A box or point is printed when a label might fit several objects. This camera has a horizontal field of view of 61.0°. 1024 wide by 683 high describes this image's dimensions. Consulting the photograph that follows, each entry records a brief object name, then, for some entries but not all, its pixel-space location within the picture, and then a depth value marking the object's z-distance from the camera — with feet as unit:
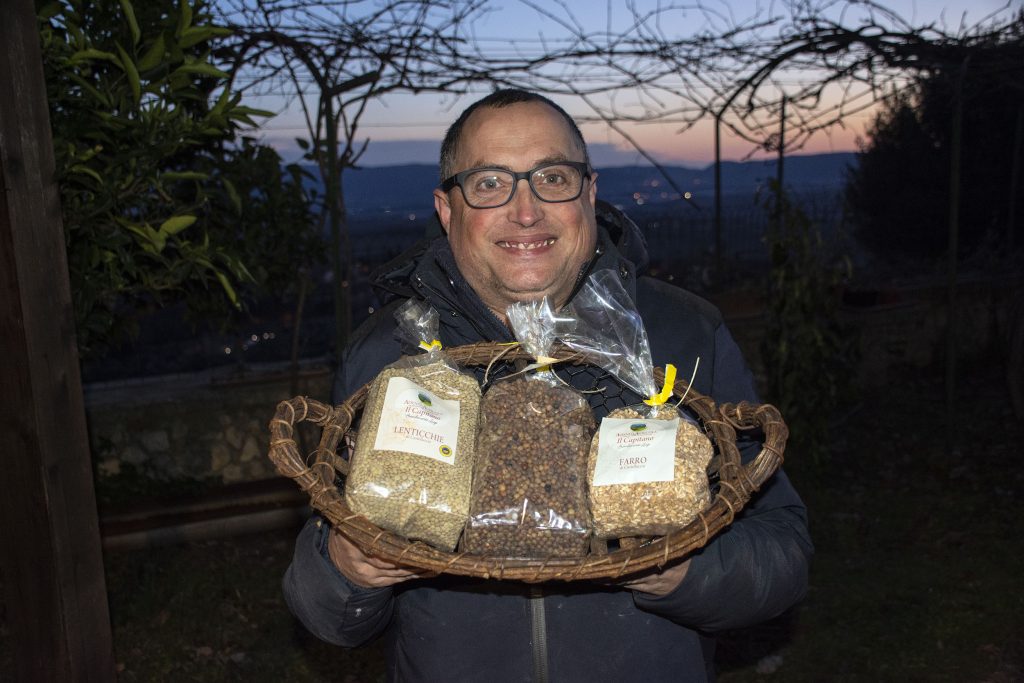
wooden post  7.25
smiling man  5.50
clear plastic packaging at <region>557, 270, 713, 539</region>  4.94
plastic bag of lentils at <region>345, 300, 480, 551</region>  4.94
